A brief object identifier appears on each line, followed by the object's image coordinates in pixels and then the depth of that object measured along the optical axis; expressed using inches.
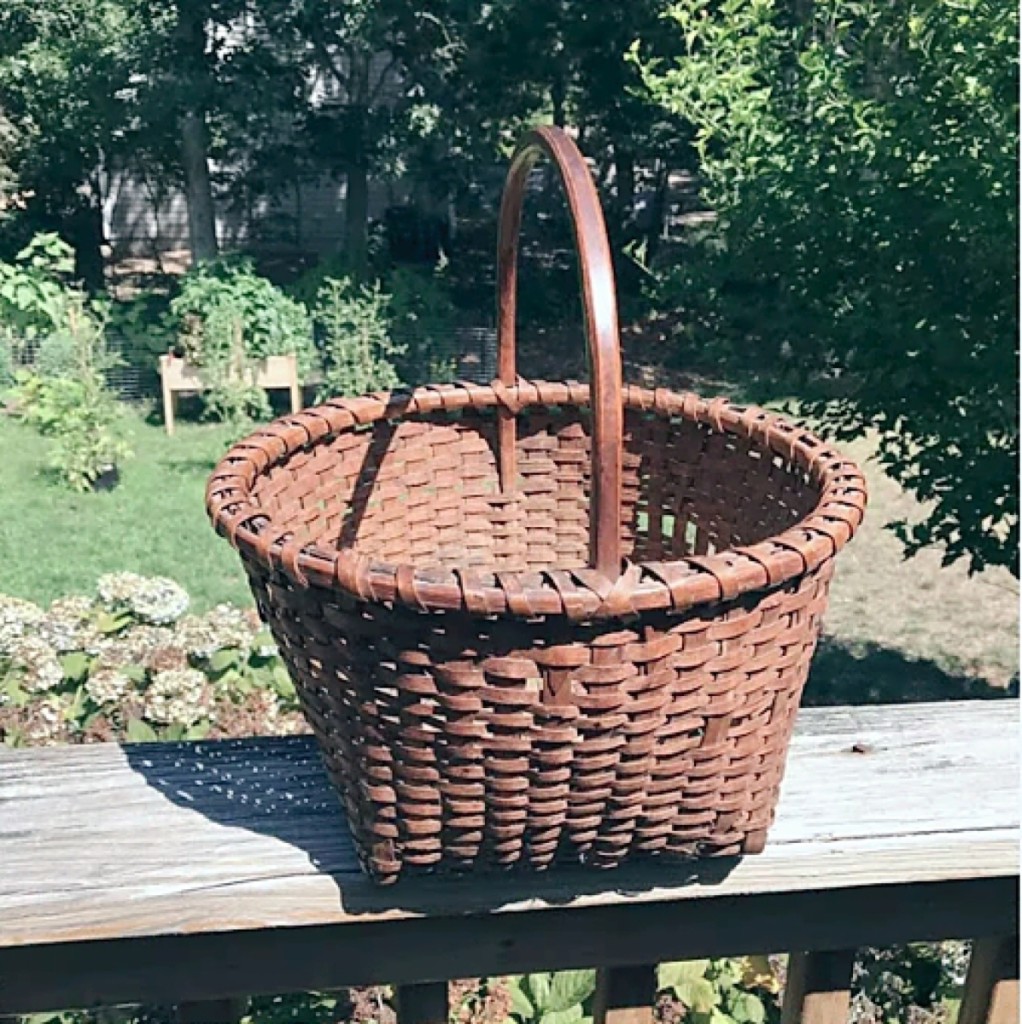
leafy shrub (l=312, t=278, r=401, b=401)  292.7
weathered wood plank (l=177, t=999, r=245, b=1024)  35.1
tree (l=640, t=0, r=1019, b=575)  105.2
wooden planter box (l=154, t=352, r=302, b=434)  297.7
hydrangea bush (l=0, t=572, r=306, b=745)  75.9
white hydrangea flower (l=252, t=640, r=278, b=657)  88.6
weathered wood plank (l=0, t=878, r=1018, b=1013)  33.1
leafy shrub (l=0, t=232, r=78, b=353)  293.9
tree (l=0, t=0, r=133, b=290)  312.7
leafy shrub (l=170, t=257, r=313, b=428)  292.7
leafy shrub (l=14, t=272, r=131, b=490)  250.2
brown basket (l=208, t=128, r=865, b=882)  27.2
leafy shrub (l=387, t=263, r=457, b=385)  318.7
